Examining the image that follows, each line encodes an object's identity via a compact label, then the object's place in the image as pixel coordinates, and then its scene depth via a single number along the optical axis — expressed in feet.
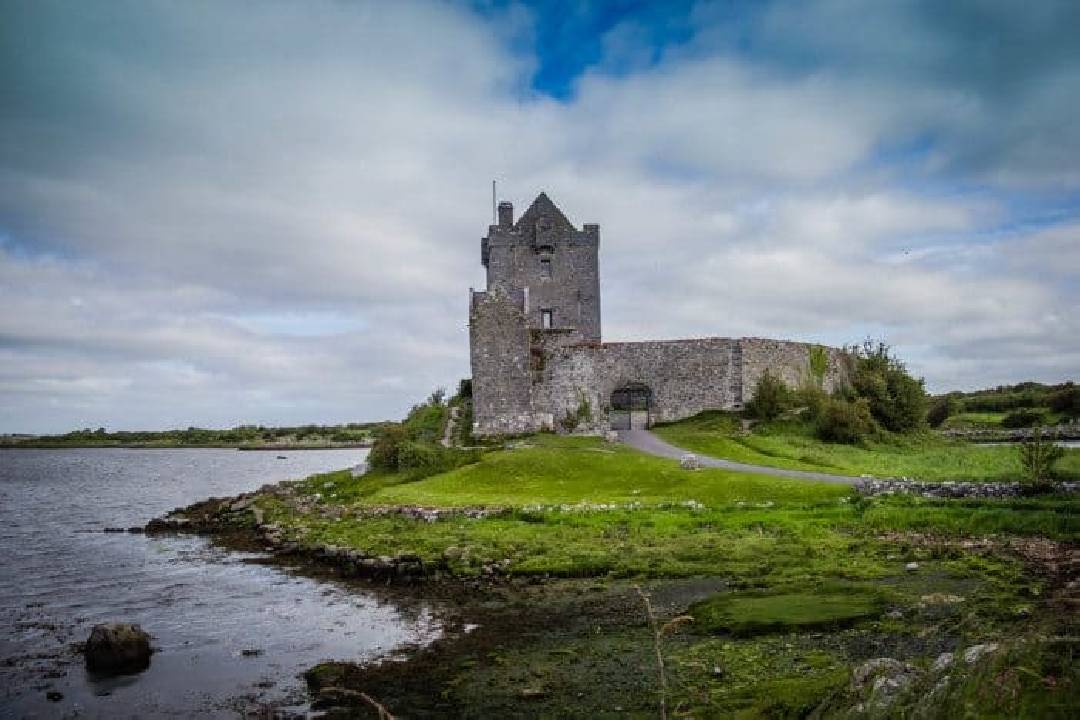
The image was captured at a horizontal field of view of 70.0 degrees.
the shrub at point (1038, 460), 72.54
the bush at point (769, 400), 138.62
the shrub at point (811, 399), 136.56
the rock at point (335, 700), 35.64
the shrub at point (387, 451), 121.49
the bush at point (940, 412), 241.14
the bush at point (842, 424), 128.57
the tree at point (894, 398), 142.41
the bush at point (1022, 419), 235.40
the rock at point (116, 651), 43.83
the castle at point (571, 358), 133.80
